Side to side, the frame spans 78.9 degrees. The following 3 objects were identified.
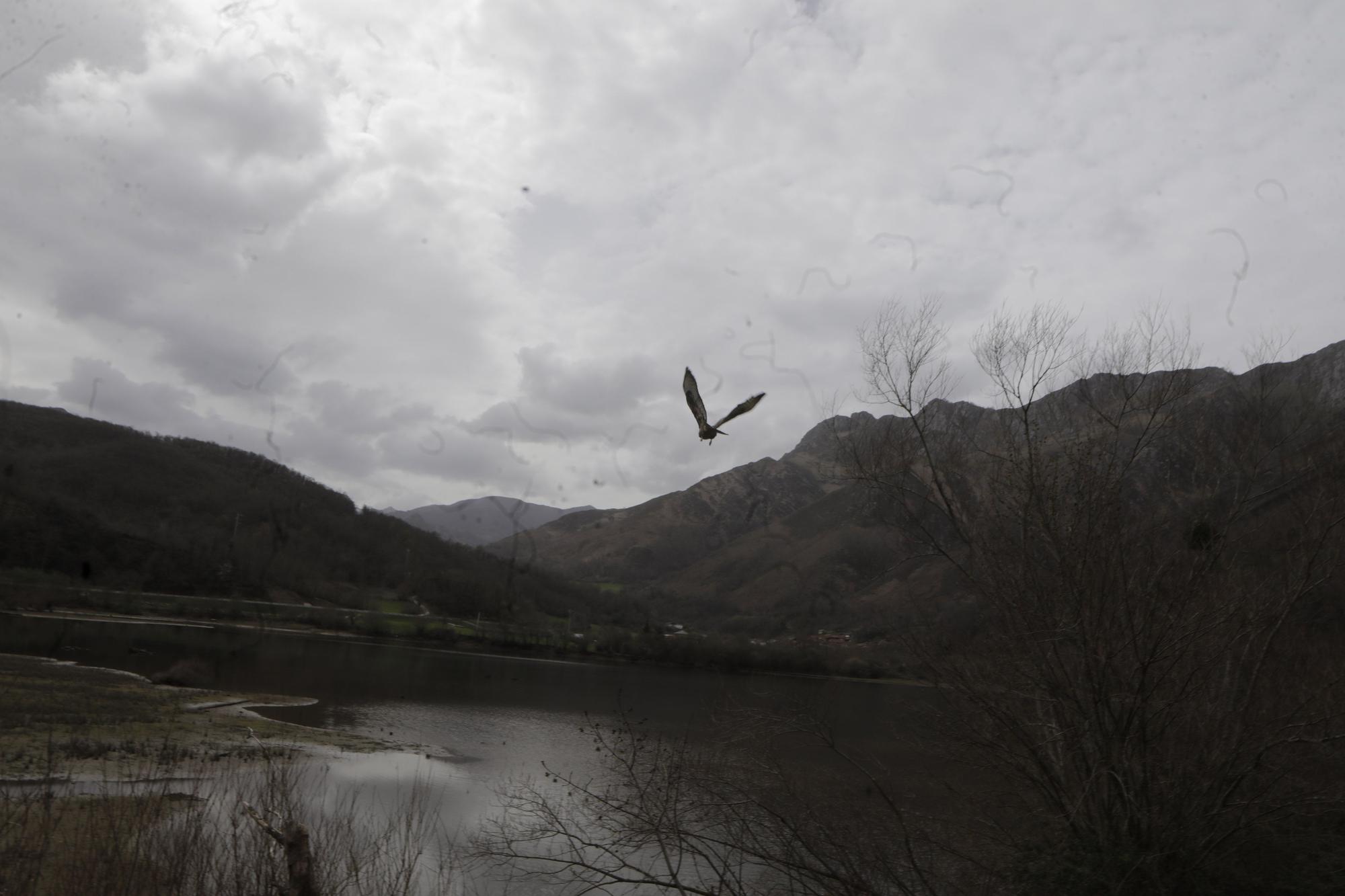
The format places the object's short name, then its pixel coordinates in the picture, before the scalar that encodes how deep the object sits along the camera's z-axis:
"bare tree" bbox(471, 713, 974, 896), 10.72
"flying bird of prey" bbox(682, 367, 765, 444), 6.01
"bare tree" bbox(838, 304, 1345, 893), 10.56
